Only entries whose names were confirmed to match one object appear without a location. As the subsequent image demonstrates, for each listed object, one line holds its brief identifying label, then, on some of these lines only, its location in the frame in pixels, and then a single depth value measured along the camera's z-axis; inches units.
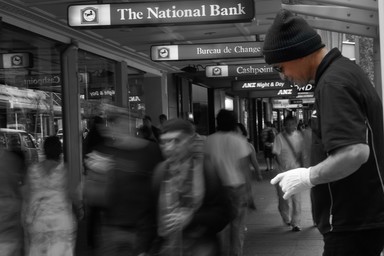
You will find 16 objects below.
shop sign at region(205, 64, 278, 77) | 539.1
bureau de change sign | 424.2
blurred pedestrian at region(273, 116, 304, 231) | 399.7
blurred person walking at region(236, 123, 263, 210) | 287.0
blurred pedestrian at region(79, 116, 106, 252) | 207.9
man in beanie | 93.6
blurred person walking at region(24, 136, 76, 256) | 239.8
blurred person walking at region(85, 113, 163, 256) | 185.3
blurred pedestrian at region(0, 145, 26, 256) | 218.1
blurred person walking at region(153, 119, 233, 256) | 167.6
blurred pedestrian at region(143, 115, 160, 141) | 385.1
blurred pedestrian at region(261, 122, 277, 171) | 853.8
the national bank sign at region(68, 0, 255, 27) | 299.0
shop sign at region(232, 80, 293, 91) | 658.2
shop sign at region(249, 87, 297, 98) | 768.9
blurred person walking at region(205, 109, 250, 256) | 278.2
